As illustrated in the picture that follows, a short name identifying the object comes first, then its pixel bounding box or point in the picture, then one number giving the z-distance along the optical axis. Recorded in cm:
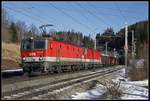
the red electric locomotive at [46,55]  2054
